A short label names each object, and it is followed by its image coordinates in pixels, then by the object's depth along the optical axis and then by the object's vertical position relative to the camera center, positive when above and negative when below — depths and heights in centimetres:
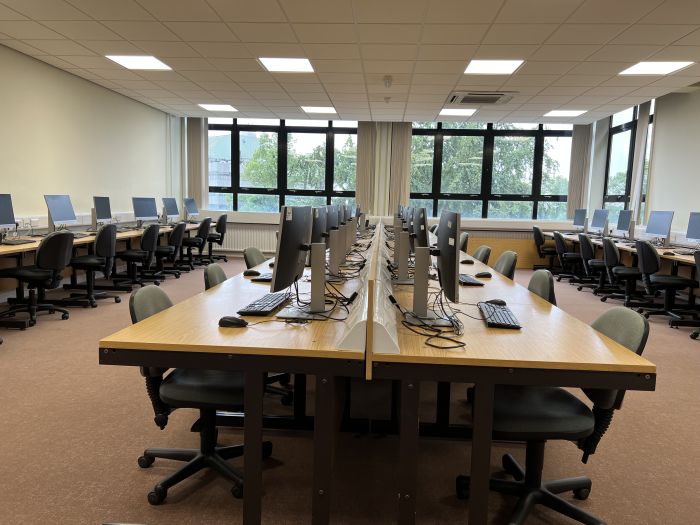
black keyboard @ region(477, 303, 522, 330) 203 -52
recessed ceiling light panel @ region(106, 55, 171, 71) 561 +149
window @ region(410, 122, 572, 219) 981 +61
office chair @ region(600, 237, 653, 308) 610 -87
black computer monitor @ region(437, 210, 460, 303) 195 -24
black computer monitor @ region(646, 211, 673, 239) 631 -28
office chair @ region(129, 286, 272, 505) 185 -80
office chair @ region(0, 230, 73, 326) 449 -80
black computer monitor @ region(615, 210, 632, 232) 741 -28
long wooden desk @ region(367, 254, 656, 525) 157 -56
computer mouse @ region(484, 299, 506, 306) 247 -52
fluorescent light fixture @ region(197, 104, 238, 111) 830 +144
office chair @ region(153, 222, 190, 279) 731 -91
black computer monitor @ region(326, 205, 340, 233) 280 -15
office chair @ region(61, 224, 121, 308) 540 -85
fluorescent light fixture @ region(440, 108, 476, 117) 803 +143
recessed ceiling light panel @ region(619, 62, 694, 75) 532 +151
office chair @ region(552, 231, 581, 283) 805 -93
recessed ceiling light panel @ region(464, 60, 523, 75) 540 +150
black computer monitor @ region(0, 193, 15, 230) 488 -29
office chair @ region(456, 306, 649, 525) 169 -77
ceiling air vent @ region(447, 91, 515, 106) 678 +145
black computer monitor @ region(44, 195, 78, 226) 552 -28
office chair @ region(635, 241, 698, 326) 532 -84
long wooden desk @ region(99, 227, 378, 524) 163 -58
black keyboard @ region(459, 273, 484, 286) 312 -54
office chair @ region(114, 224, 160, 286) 650 -87
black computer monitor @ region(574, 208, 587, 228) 893 -30
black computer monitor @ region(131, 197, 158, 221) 768 -32
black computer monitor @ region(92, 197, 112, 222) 639 -29
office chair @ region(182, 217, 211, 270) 838 -86
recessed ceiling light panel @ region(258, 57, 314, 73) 555 +150
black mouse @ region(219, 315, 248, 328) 192 -52
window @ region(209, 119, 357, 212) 997 +66
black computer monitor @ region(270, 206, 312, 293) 206 -23
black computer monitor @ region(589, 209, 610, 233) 824 -32
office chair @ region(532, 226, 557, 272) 891 -89
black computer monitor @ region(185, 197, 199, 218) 948 -35
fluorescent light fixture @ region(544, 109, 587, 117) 799 +147
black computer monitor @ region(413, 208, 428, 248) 260 -18
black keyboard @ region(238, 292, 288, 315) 214 -53
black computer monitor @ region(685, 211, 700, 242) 571 -28
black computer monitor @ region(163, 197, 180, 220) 869 -32
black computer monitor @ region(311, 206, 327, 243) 244 -16
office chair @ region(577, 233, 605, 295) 700 -87
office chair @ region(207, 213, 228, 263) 916 -84
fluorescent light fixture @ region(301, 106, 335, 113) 813 +143
